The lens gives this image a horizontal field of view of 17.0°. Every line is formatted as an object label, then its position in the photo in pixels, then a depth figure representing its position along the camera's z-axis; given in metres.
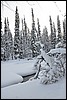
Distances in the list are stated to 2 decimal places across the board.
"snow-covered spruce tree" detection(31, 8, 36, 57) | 50.38
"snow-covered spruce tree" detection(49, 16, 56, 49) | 59.38
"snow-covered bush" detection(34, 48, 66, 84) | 10.69
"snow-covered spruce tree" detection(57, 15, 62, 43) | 58.05
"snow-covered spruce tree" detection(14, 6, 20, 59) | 47.84
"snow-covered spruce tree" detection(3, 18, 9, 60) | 54.47
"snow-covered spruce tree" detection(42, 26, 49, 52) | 68.27
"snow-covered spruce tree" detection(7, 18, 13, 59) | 59.24
